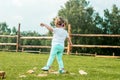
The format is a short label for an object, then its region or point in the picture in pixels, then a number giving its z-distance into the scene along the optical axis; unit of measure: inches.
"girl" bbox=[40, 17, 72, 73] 210.8
